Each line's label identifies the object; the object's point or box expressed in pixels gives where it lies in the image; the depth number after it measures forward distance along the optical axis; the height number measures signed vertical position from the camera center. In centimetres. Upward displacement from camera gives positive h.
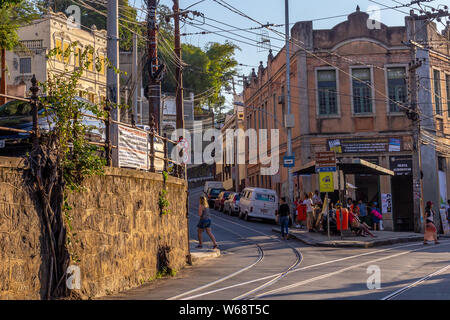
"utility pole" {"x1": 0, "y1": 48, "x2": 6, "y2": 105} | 2662 +506
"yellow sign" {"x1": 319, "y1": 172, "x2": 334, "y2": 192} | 2458 +48
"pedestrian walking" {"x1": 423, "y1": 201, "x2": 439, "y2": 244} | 2392 -143
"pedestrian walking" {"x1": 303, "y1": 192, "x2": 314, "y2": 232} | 2904 -70
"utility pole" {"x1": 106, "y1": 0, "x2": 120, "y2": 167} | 1438 +320
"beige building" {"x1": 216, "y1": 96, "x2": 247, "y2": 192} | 6269 +358
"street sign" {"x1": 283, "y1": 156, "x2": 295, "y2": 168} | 3359 +176
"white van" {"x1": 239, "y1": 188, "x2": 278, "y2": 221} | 3678 -42
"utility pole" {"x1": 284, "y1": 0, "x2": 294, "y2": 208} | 3480 +398
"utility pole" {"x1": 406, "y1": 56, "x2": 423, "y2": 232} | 3044 +192
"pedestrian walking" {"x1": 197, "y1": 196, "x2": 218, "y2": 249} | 2089 -59
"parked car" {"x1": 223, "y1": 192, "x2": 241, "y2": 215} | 4238 -46
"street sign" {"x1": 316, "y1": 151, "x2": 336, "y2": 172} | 2444 +125
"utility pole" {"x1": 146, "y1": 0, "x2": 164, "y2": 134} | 1970 +391
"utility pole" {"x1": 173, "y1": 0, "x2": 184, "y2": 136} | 2783 +521
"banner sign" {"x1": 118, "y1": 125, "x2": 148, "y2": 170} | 1445 +118
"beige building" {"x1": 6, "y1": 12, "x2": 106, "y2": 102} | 4700 +1122
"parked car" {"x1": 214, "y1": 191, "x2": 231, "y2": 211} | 4795 -20
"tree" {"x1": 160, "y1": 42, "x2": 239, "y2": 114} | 7550 +1468
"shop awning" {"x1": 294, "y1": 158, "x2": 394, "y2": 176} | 2539 +111
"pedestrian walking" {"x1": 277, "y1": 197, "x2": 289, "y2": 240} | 2561 -75
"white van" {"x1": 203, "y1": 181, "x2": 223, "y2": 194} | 5501 +105
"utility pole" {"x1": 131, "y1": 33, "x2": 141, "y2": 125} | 3231 +713
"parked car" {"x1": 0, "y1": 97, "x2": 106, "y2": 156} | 1191 +165
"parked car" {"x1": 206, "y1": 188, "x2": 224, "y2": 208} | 5275 +28
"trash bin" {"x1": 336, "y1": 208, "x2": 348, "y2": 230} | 2578 -98
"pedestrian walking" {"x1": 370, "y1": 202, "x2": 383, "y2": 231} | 3181 -109
